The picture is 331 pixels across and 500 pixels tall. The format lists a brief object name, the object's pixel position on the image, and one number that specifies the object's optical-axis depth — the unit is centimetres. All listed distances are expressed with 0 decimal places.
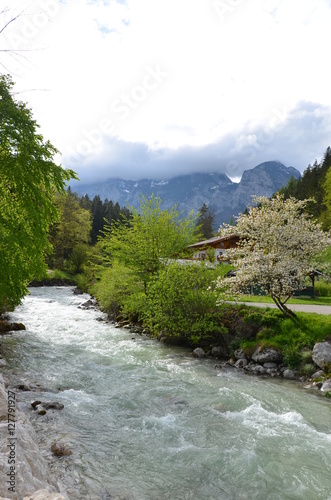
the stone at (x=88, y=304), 3438
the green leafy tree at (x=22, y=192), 1242
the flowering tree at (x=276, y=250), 1705
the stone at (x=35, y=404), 1030
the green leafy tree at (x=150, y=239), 2603
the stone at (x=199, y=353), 1761
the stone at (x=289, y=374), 1423
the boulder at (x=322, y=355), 1391
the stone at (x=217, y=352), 1766
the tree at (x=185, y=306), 1889
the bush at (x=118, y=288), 2586
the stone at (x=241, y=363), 1580
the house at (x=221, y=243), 5658
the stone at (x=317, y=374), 1362
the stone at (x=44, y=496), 394
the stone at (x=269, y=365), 1511
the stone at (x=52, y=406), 1043
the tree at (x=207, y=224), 9800
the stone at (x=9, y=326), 2132
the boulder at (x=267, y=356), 1541
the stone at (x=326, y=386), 1264
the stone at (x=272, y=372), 1470
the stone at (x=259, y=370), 1496
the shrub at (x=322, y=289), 3180
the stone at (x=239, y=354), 1636
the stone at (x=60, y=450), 777
